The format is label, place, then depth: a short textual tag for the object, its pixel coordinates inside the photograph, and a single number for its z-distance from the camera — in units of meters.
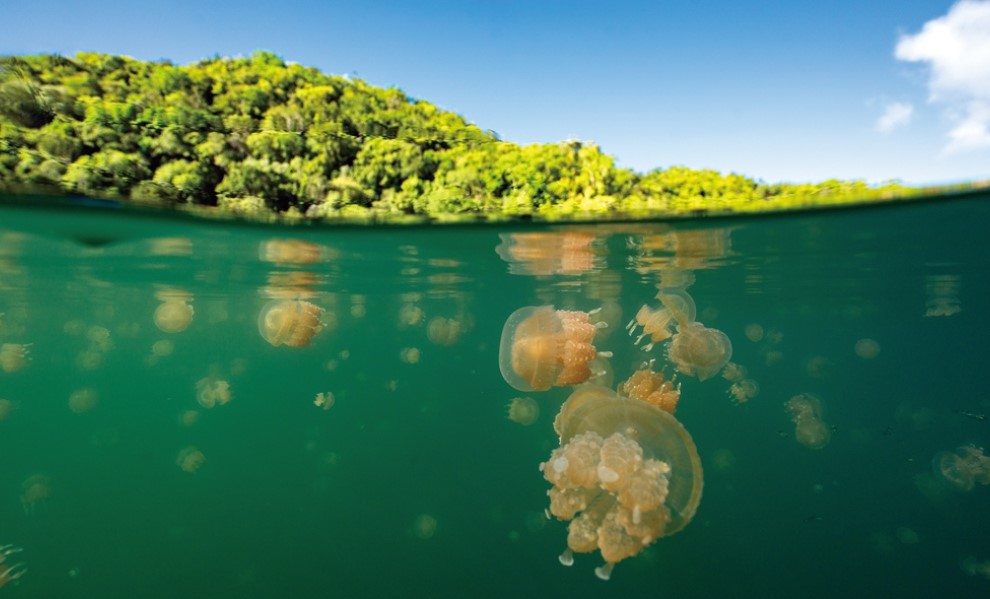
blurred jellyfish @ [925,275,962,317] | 13.05
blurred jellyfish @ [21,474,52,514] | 11.00
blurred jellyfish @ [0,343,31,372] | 12.86
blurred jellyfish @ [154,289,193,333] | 15.98
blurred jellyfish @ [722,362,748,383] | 10.17
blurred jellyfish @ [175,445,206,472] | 11.64
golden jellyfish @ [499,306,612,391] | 5.66
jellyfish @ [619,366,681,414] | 5.55
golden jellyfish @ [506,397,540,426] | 11.63
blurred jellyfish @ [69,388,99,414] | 14.19
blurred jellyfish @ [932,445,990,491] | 10.94
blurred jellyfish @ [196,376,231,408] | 12.80
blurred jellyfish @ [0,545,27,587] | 9.06
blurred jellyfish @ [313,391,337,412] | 11.88
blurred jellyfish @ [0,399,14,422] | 12.38
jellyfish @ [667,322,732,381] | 7.53
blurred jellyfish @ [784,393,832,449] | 11.42
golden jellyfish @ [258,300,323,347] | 9.76
